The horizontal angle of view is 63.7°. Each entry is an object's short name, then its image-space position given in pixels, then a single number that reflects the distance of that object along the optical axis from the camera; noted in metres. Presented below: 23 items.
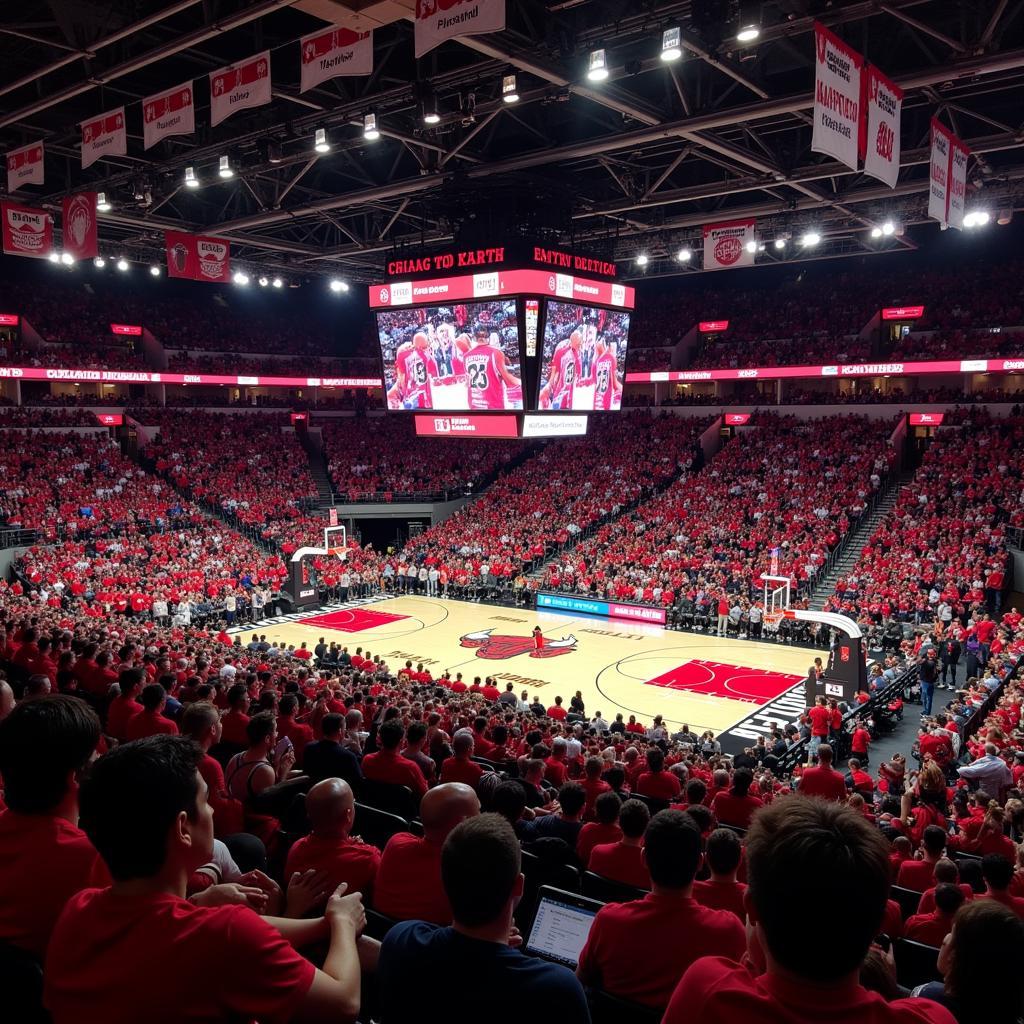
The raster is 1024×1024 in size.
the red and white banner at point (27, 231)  19.61
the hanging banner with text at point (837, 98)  10.82
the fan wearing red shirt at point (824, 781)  8.89
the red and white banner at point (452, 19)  10.41
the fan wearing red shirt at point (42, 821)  2.62
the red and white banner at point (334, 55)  12.38
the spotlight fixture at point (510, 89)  14.55
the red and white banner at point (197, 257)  23.03
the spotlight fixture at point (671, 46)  12.36
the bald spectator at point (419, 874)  3.52
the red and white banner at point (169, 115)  14.45
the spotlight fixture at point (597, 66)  13.32
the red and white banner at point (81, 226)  19.53
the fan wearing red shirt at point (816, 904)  1.76
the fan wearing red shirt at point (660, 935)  3.06
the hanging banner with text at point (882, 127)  11.84
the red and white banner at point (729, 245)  21.41
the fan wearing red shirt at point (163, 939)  1.98
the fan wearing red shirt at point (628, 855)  4.98
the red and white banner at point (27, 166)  17.41
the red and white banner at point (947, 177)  14.42
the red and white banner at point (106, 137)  15.65
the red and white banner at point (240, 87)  13.59
